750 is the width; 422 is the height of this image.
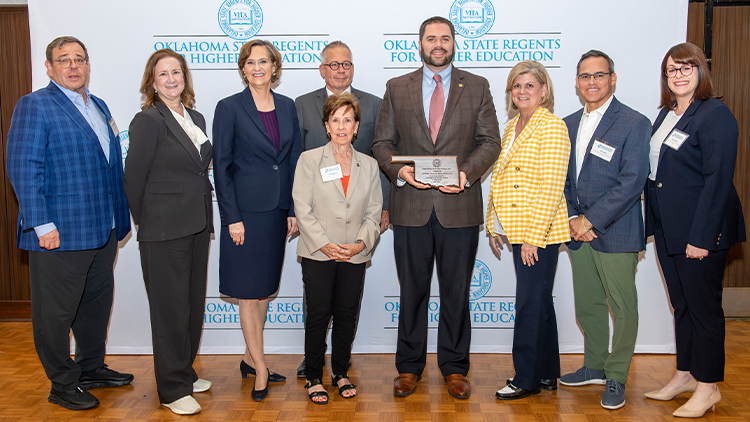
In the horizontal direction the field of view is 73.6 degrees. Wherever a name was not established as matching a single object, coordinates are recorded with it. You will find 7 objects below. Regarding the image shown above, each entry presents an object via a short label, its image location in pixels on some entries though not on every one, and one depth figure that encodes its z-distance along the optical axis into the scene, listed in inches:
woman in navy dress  116.3
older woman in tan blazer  112.8
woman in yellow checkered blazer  108.7
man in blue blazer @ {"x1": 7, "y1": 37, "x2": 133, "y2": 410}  111.3
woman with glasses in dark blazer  103.2
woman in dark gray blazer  108.0
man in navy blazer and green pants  112.0
